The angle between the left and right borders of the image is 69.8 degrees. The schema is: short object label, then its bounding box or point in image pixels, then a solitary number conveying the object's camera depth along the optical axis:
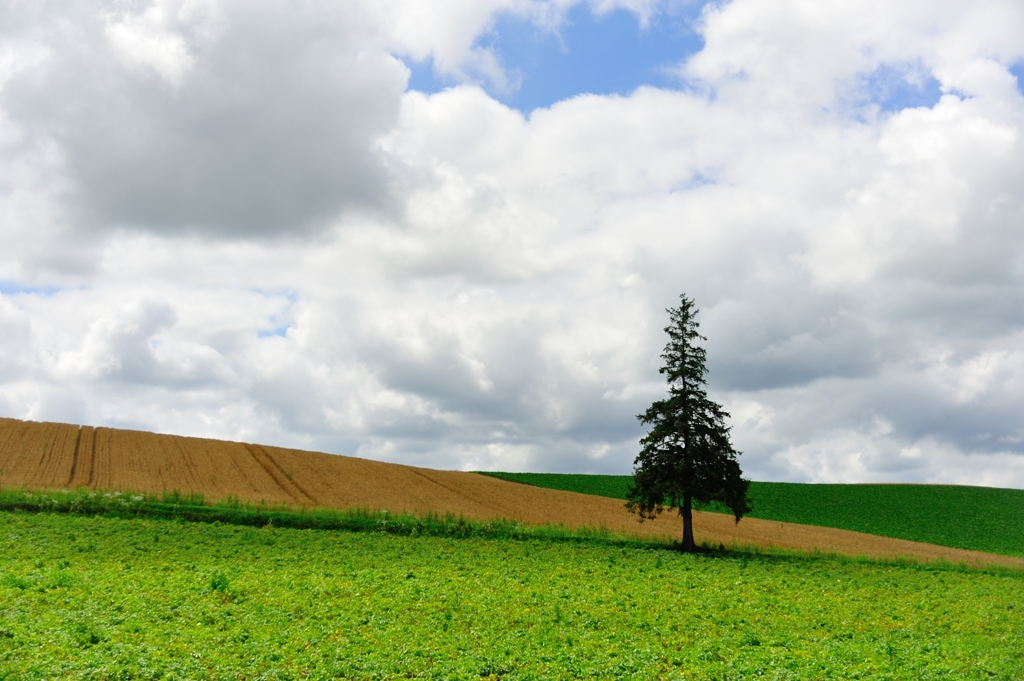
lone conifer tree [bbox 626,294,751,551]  50.78
